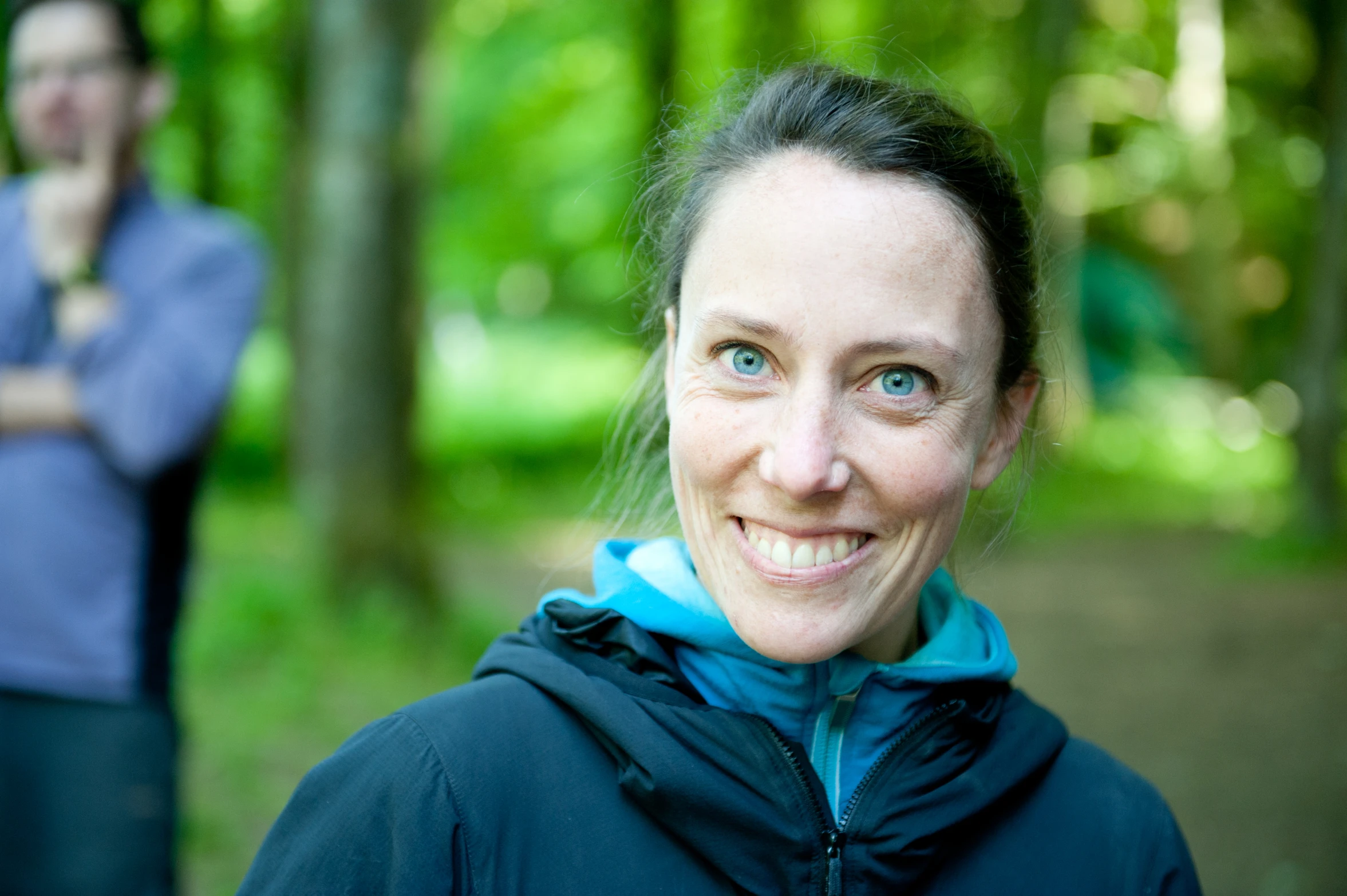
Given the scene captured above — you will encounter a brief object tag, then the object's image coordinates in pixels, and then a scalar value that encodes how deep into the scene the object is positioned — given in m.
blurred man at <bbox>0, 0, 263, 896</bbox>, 2.89
